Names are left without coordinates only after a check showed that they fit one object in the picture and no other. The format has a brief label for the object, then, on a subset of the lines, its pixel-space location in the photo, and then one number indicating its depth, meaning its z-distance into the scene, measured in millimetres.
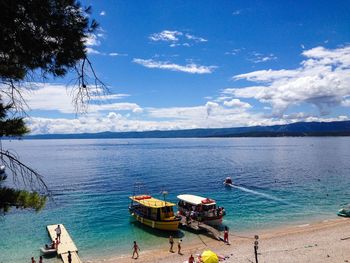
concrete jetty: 37794
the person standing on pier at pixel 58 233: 34519
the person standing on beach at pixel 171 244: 34081
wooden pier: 31481
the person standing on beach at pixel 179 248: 33106
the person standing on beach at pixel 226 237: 36159
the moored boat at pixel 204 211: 41625
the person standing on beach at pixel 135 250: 32734
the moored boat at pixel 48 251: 32906
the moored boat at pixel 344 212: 47831
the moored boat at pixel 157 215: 39312
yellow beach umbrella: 26703
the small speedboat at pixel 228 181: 74625
